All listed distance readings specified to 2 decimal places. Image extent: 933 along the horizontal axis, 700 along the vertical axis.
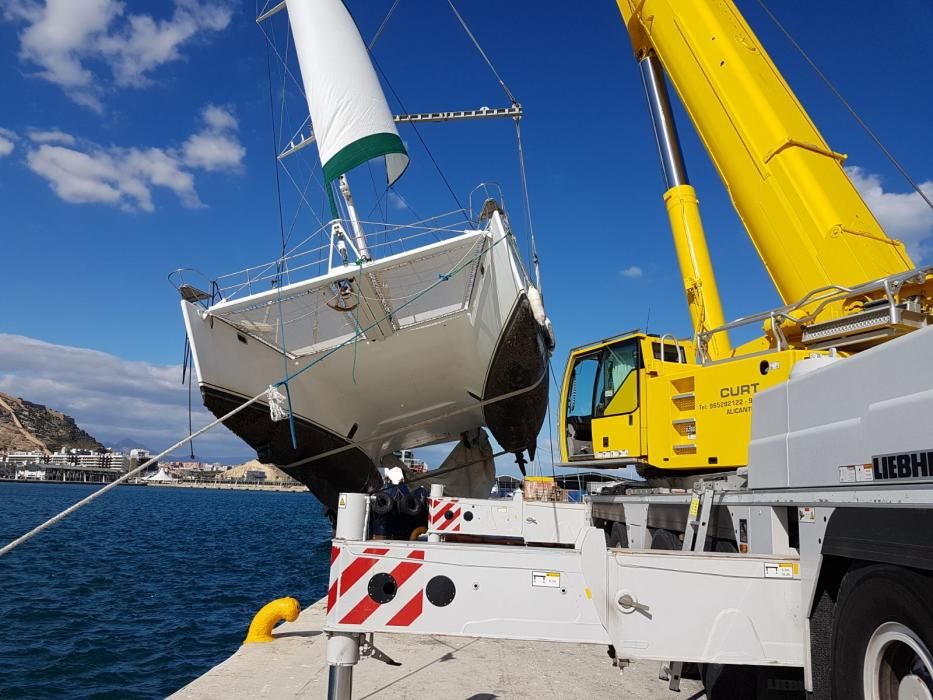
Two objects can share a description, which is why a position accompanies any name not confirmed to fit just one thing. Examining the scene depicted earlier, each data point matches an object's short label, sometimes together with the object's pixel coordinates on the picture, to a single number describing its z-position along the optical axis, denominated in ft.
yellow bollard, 19.69
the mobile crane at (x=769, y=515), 7.54
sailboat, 36.24
